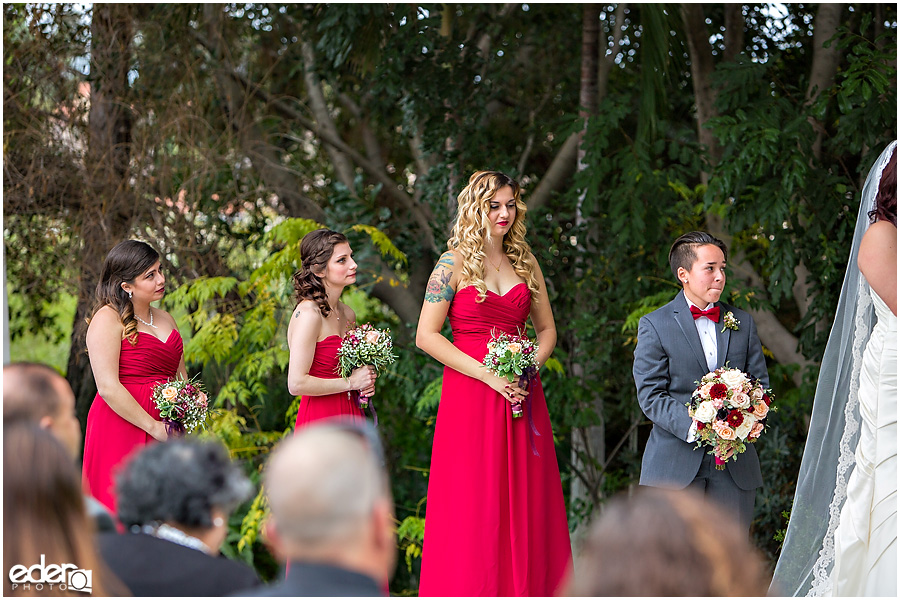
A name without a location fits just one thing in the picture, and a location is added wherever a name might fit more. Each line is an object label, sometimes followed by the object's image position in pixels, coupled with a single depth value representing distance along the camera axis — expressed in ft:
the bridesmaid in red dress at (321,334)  29.17
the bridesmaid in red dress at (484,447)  28.86
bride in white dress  22.76
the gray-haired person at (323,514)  12.12
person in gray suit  26.37
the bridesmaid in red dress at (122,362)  28.45
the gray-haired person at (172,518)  13.70
